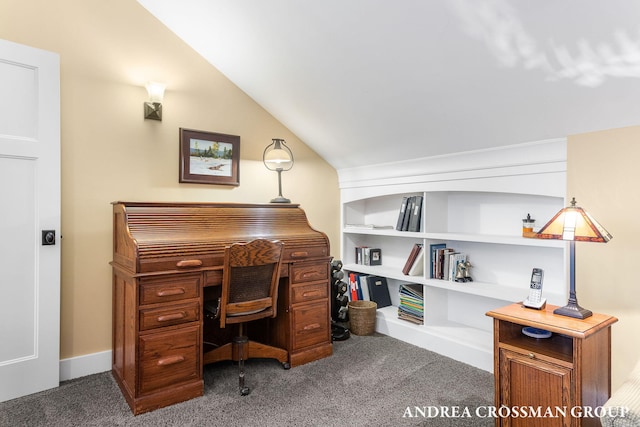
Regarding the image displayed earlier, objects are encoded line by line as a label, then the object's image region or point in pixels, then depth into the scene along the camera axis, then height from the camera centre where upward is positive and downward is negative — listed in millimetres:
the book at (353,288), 3643 -733
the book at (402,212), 3262 +12
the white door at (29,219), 2229 -43
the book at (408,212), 3213 +12
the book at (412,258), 3205 -383
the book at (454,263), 2932 -389
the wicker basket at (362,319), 3250 -929
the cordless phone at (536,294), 1910 -417
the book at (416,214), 3141 -5
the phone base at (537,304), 1900 -465
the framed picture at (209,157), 2941 +450
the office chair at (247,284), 2205 -447
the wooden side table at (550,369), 1597 -705
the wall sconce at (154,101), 2742 +825
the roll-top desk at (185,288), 2107 -481
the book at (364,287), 3584 -710
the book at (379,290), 3578 -747
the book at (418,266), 3162 -447
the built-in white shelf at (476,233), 2445 -156
